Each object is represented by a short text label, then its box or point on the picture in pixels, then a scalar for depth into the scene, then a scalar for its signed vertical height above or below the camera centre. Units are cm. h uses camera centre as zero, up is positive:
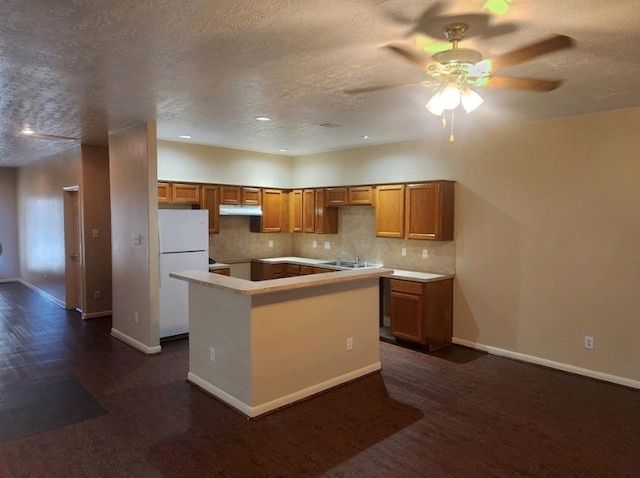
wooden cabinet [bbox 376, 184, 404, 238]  571 +13
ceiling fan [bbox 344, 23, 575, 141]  244 +92
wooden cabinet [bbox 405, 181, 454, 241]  529 +12
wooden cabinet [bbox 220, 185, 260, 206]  657 +39
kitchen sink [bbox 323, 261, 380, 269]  640 -64
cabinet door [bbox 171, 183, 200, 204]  607 +38
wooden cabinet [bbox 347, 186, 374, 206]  618 +35
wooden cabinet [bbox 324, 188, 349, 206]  651 +36
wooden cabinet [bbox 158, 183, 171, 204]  594 +38
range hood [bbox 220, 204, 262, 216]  657 +16
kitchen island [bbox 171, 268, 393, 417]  347 -98
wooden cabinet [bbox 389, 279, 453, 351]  516 -109
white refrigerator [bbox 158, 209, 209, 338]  528 -43
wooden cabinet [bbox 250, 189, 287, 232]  709 +11
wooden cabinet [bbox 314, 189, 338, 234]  684 +6
